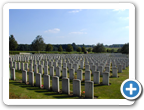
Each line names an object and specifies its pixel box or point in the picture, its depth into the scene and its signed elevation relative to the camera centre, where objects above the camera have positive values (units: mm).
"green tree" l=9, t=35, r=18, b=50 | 26656 +2287
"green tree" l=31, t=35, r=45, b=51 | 37125 +2624
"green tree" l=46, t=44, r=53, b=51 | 47531 +2119
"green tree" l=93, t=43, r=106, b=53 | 48697 +1719
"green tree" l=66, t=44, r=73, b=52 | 48650 +1731
